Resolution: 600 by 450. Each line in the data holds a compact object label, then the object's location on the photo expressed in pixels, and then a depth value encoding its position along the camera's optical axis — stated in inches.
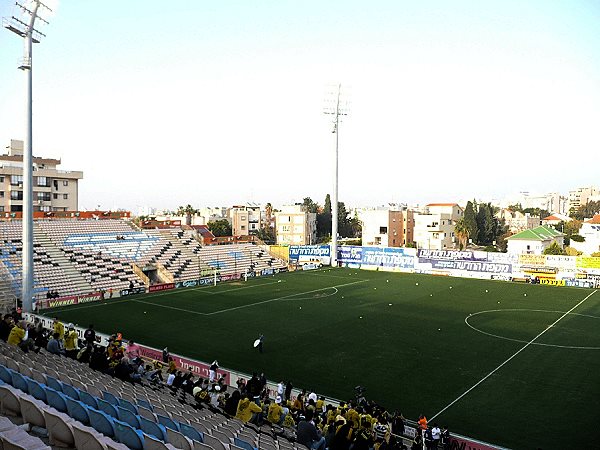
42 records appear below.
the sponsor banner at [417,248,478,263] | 1843.0
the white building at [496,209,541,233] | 4886.8
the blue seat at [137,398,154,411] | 355.6
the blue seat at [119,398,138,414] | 327.6
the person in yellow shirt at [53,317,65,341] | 678.5
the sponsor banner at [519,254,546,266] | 1704.7
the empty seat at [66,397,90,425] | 268.1
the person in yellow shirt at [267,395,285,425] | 453.1
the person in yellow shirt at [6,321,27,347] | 554.3
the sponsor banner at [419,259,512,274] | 1779.0
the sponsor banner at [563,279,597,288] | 1615.4
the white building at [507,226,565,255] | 2276.1
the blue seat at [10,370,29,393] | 313.9
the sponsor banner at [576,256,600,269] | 1620.3
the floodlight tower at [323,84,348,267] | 2129.7
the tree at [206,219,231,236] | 3540.8
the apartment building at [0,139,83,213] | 2089.1
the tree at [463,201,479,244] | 2986.2
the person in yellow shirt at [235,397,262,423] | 439.2
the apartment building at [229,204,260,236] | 3681.1
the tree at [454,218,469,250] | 2573.8
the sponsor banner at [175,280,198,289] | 1564.3
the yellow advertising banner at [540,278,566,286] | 1664.6
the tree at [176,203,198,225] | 3836.9
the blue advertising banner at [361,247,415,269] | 1996.8
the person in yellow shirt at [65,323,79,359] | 613.9
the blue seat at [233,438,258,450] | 293.1
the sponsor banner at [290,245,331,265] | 2154.3
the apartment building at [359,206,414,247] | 2864.2
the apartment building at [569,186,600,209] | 7437.5
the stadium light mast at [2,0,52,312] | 1053.2
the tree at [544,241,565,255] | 2166.6
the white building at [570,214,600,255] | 2549.2
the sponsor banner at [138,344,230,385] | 648.1
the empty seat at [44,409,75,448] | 237.0
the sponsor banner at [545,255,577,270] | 1652.3
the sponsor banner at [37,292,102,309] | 1224.8
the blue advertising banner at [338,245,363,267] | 2121.1
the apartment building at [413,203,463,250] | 2824.8
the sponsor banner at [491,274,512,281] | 1761.3
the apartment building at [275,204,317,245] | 3095.5
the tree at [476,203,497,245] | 3255.4
